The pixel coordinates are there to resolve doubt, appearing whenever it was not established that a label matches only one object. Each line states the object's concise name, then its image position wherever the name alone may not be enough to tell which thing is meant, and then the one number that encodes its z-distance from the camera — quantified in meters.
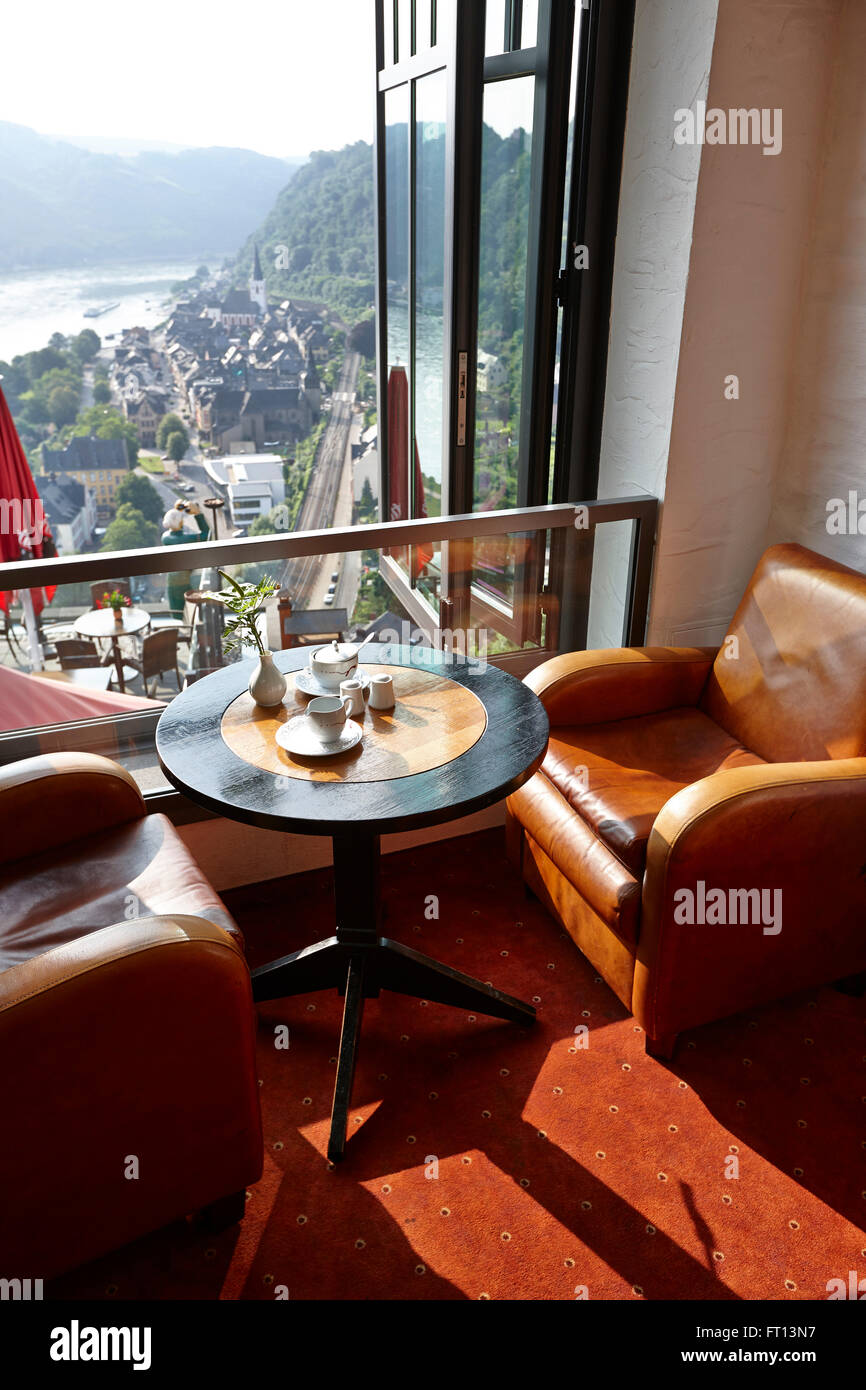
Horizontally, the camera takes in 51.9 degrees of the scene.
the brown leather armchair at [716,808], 1.79
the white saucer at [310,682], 1.99
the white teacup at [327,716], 1.78
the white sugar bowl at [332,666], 2.01
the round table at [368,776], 1.61
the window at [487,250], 2.48
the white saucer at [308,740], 1.76
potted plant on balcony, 2.00
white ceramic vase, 1.94
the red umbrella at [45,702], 2.03
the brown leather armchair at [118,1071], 1.27
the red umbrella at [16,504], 2.81
